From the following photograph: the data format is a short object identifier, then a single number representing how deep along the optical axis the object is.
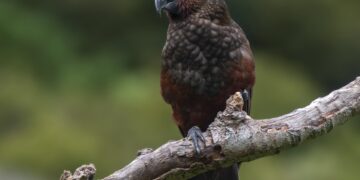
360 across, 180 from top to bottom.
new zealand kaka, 9.91
